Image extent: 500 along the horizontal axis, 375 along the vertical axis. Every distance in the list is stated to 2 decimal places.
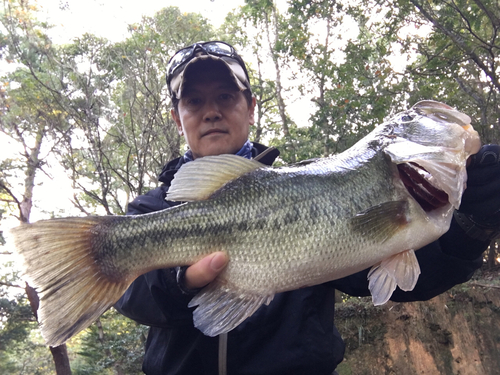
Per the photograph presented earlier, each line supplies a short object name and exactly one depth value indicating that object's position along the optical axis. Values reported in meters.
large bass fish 0.46
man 0.53
